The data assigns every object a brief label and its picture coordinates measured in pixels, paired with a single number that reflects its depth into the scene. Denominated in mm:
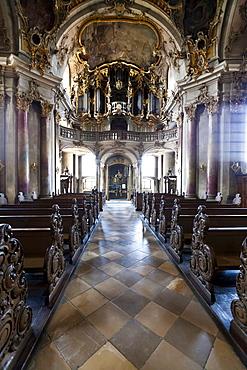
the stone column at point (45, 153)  7770
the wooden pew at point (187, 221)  2807
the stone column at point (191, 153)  8086
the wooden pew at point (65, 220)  2725
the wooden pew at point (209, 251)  2008
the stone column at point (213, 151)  7188
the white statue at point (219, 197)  6754
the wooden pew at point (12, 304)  1172
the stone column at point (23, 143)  6742
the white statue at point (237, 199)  6154
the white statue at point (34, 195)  7091
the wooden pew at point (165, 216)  3997
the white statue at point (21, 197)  6387
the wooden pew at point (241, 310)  1418
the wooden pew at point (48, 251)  1982
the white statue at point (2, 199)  6109
